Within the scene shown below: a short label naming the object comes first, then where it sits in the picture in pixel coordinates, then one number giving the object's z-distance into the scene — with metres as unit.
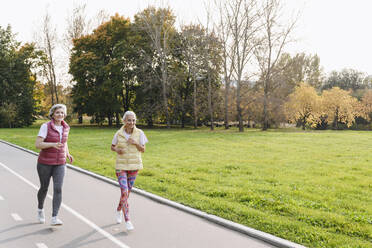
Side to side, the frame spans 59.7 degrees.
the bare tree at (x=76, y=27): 44.47
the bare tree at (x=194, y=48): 34.06
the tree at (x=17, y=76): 44.81
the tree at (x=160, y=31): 34.03
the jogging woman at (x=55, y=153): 5.00
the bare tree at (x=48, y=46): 43.78
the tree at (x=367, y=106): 47.19
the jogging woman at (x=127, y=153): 5.09
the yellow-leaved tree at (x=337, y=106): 41.06
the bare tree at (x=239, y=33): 28.69
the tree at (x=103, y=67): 37.16
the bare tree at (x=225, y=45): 29.78
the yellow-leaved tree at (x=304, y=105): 40.84
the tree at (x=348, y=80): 68.75
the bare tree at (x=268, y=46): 28.75
